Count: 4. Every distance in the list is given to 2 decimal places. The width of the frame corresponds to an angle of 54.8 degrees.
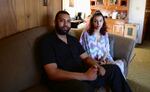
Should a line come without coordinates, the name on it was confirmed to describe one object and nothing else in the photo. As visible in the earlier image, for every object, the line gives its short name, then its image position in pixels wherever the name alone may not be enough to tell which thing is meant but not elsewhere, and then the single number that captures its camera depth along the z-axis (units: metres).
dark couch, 1.23
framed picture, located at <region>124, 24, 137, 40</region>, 3.56
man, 1.35
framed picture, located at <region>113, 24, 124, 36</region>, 3.67
